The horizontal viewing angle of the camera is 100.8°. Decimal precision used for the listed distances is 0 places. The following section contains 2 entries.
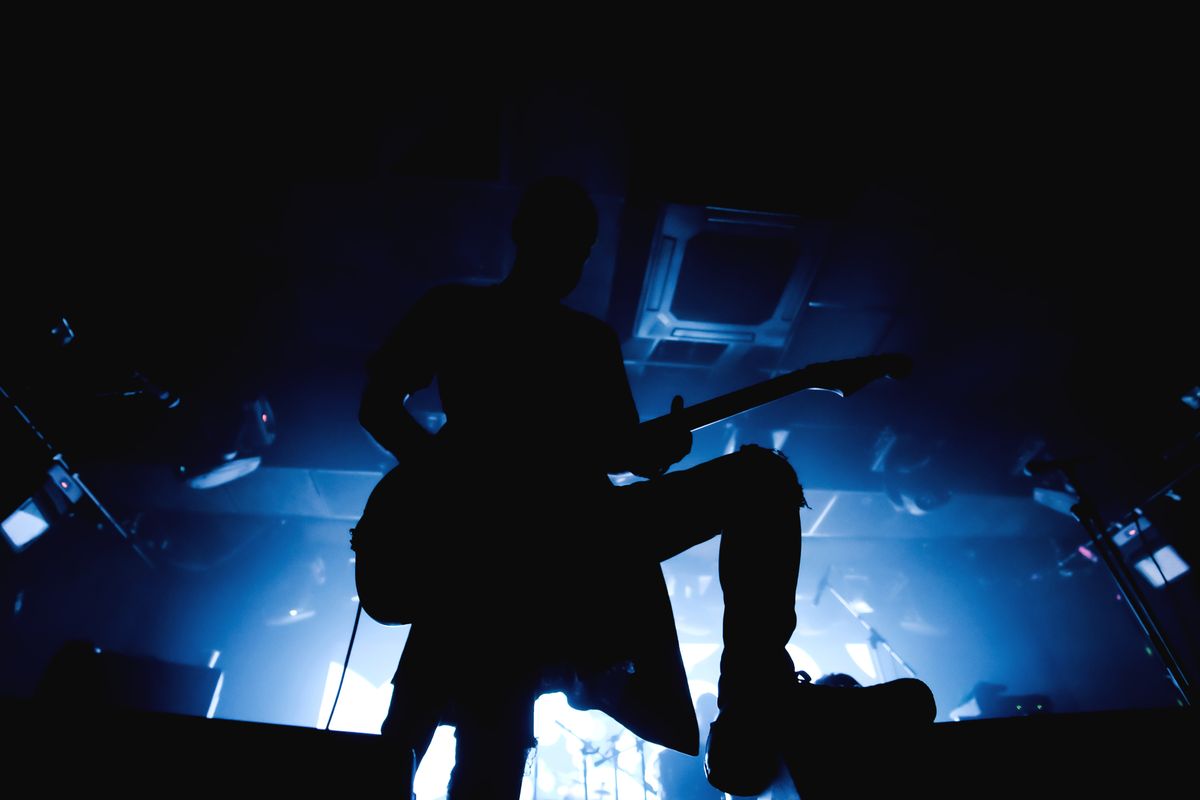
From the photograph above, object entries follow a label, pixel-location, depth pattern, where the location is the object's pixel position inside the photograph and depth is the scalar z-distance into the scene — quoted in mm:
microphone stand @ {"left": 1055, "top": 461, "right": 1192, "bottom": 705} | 2529
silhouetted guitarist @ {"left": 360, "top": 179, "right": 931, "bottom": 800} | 1141
